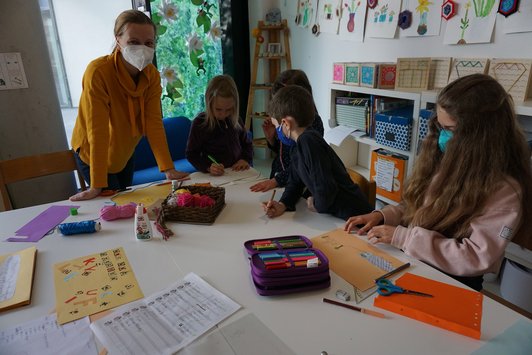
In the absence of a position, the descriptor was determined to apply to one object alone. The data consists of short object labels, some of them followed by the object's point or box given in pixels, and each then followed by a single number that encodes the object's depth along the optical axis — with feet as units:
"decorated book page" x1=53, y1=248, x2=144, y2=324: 2.81
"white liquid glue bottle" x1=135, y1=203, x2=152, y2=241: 3.83
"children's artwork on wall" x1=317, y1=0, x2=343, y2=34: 9.07
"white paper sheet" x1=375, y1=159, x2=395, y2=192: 7.24
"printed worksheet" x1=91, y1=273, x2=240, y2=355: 2.44
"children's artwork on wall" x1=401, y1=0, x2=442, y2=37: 6.67
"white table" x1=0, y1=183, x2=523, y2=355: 2.43
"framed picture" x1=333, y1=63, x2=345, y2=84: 8.14
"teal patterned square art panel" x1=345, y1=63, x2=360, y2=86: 7.69
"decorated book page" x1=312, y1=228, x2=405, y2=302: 3.06
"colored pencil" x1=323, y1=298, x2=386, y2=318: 2.66
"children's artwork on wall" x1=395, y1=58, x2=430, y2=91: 6.53
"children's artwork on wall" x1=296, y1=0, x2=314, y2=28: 10.14
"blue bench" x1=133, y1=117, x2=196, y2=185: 9.08
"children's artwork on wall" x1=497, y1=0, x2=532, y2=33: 5.33
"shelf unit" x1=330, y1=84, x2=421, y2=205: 6.53
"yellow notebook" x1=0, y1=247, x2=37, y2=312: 2.87
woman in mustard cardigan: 5.07
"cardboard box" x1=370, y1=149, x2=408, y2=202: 7.06
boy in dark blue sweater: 4.27
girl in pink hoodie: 3.15
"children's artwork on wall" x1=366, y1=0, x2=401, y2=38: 7.49
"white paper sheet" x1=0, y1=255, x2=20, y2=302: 2.98
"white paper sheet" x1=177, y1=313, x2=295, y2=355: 2.37
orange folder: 2.50
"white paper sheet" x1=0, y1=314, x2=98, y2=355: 2.40
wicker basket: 4.19
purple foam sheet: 3.97
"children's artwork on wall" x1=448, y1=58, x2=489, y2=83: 5.85
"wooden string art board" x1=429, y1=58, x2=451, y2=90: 6.41
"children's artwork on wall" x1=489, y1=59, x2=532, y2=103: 5.20
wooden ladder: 11.54
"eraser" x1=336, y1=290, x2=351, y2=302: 2.84
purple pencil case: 2.88
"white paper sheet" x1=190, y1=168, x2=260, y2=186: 5.75
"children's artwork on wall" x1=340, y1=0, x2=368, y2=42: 8.29
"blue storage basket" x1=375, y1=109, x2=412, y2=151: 6.66
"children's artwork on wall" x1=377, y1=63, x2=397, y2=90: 7.18
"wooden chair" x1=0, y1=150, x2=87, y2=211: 5.60
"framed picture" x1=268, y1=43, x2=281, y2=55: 11.68
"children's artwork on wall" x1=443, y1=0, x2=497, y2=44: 5.85
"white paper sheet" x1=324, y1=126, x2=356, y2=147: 8.11
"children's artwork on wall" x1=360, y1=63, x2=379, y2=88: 7.24
